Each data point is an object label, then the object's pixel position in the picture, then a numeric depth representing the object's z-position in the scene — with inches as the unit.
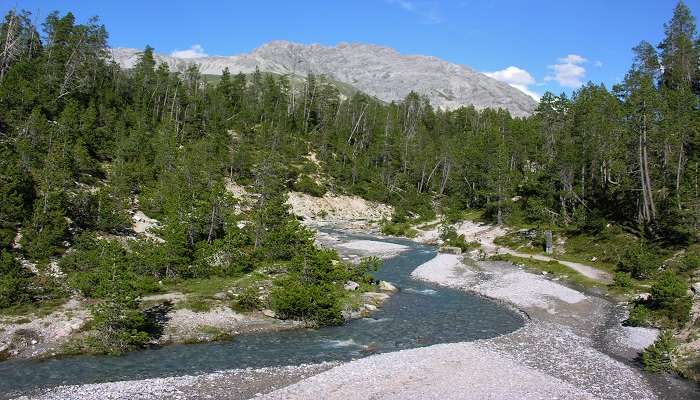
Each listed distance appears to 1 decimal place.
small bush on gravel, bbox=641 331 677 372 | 972.6
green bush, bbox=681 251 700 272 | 1684.3
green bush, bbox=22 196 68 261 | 1505.9
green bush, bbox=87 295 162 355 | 1028.5
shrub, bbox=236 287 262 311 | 1341.0
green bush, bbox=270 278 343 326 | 1286.9
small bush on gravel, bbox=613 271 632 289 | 1685.5
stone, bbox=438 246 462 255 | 2677.4
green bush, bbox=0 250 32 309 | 1160.8
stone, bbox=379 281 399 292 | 1724.9
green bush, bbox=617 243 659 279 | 1784.6
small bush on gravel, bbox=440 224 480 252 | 2719.0
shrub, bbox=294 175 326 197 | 4195.4
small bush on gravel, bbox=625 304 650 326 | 1277.1
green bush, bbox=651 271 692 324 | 1246.9
